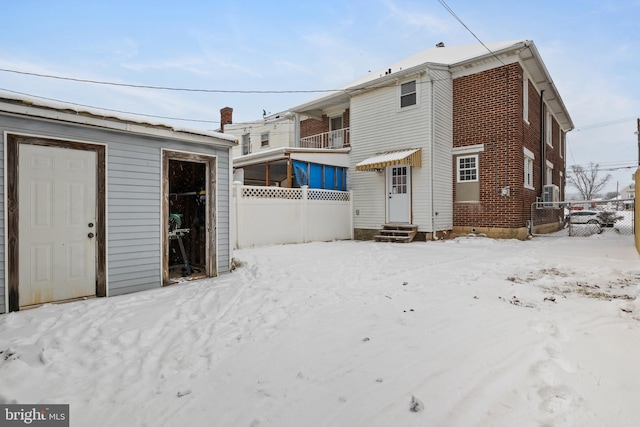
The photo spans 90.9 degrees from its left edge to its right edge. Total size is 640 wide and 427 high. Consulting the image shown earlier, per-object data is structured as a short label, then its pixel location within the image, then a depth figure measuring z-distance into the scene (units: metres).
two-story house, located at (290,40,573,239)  11.59
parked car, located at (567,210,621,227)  17.16
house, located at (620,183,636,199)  69.06
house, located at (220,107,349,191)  12.84
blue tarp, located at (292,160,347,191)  12.76
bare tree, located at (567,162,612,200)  55.91
